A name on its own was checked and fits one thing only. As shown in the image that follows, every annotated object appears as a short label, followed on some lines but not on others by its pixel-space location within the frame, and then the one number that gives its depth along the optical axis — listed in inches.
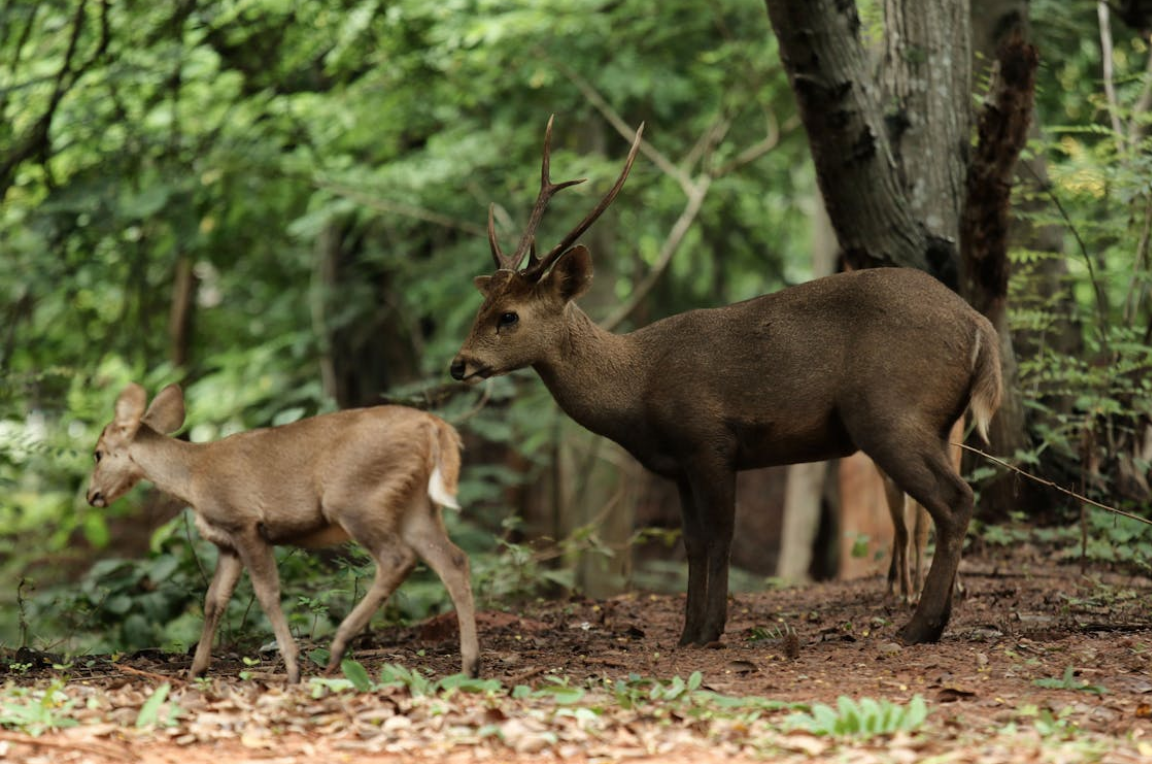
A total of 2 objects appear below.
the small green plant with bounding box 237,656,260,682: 463.2
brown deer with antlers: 521.7
